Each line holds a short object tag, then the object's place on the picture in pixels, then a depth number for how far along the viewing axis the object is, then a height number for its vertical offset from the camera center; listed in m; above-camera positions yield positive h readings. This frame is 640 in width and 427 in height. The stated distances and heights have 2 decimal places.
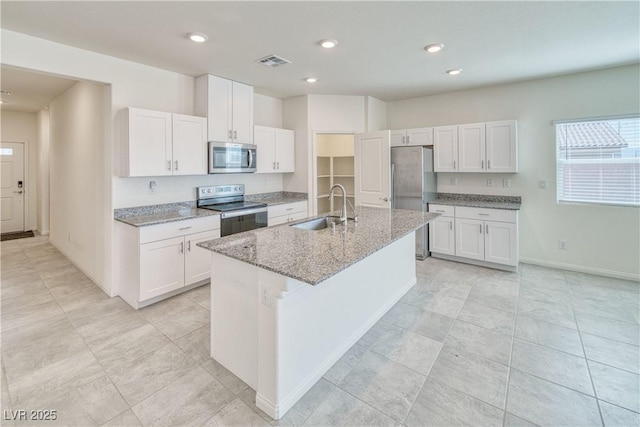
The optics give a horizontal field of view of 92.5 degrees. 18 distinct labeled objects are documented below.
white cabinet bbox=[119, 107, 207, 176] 3.20 +0.76
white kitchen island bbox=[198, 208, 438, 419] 1.72 -0.61
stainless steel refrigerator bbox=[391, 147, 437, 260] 4.63 +0.42
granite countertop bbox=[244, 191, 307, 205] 4.80 +0.21
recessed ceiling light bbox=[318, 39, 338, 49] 2.92 +1.61
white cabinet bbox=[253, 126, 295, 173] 4.66 +0.97
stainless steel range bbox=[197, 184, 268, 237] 3.81 +0.03
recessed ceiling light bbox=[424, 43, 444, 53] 3.02 +1.62
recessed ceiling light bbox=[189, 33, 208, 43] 2.76 +1.59
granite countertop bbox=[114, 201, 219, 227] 3.17 -0.03
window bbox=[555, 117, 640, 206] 3.76 +0.59
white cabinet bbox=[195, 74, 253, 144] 3.92 +1.38
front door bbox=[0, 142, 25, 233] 6.45 +0.56
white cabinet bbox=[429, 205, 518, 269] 4.11 -0.38
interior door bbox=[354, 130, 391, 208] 4.75 +0.64
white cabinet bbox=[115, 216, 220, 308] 3.10 -0.51
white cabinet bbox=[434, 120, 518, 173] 4.23 +0.89
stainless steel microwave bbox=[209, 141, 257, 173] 3.91 +0.71
